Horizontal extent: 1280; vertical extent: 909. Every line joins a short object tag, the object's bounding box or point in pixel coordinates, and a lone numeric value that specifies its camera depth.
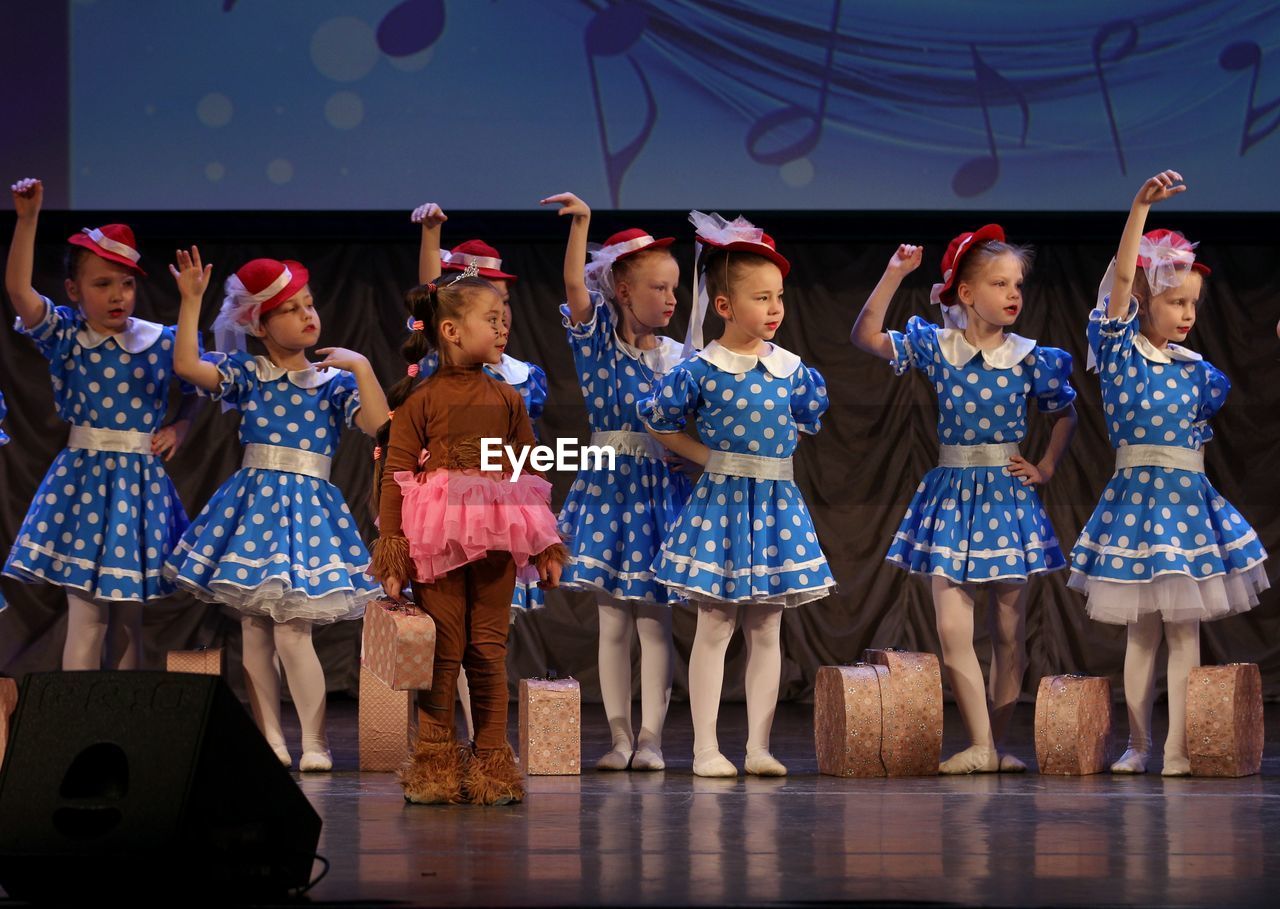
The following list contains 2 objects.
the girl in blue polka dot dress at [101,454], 9.04
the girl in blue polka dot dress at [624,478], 8.88
